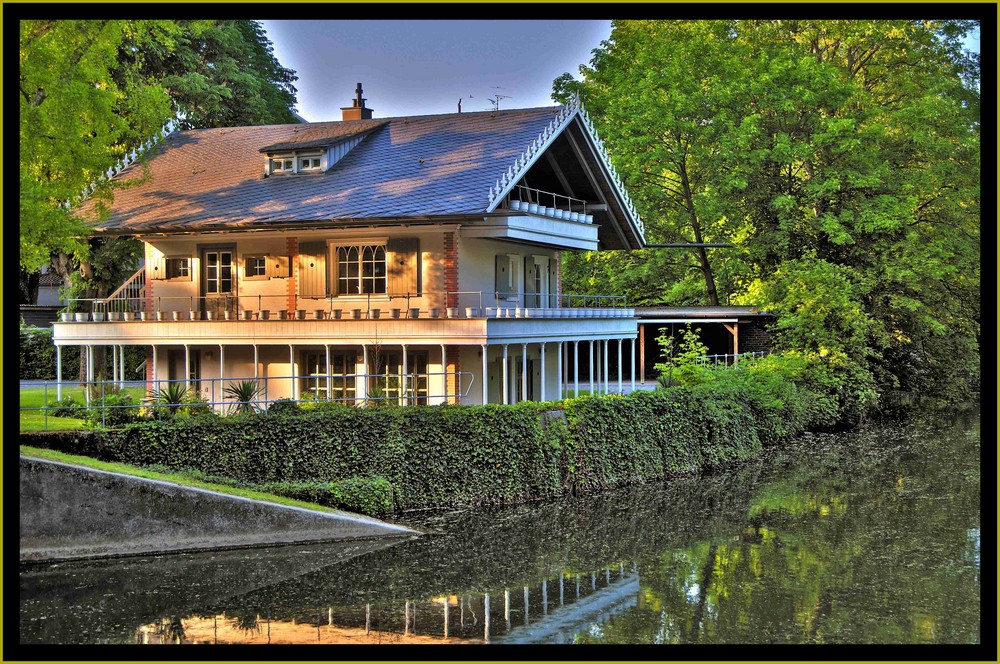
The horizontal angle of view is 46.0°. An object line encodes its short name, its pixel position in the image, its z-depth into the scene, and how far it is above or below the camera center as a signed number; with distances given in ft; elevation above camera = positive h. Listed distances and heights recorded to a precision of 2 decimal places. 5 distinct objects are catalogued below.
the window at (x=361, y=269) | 95.71 +3.65
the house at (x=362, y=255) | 90.53 +4.93
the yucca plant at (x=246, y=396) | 77.92 -5.60
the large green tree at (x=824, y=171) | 138.00 +17.28
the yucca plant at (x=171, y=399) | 75.41 -5.60
